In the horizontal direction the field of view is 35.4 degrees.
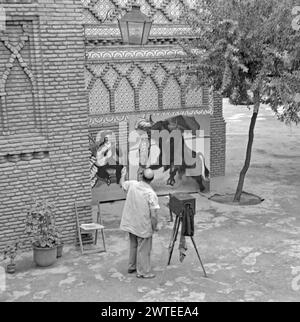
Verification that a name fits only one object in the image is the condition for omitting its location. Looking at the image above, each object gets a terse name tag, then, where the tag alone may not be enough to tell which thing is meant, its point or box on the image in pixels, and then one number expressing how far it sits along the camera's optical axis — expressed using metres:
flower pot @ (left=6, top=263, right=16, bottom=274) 7.92
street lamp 9.09
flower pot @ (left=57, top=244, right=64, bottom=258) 8.54
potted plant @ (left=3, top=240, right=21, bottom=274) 7.92
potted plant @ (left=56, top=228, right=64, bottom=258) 8.35
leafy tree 10.59
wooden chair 8.80
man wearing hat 7.36
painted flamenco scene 12.66
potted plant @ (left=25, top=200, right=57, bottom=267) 8.12
